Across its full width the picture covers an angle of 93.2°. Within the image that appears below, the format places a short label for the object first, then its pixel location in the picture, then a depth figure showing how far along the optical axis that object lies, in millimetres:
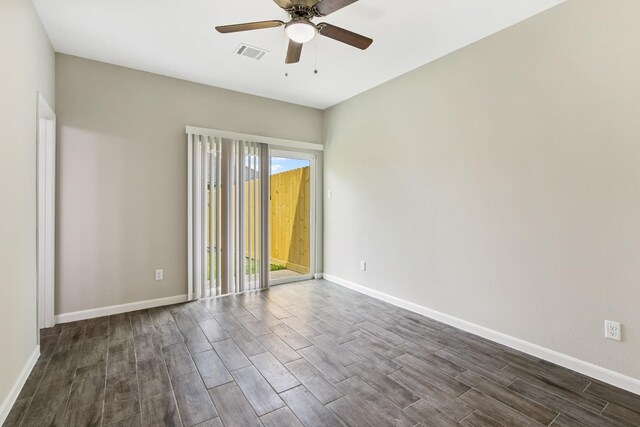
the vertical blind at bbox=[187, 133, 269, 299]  3768
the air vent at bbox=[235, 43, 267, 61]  2974
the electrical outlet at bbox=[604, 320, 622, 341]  2055
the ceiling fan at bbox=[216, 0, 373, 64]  1965
